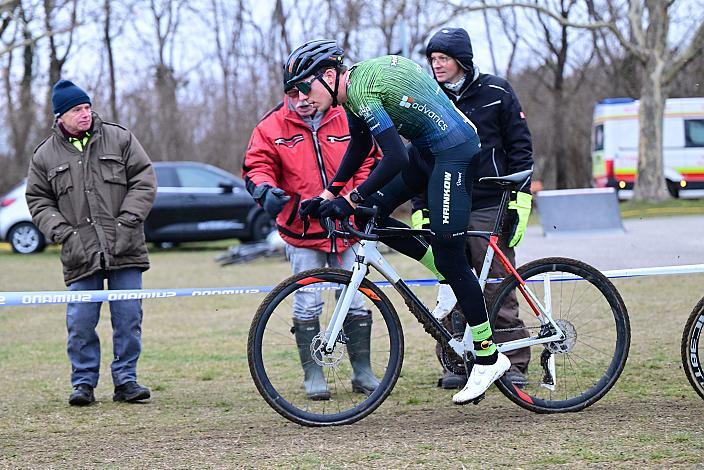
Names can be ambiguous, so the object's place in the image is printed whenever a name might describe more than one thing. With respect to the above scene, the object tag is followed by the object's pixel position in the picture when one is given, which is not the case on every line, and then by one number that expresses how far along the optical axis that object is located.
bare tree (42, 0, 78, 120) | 29.64
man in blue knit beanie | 6.55
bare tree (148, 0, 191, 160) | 37.22
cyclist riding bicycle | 5.17
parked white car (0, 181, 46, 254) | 22.27
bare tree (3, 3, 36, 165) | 30.75
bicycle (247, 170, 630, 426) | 5.52
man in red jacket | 6.45
